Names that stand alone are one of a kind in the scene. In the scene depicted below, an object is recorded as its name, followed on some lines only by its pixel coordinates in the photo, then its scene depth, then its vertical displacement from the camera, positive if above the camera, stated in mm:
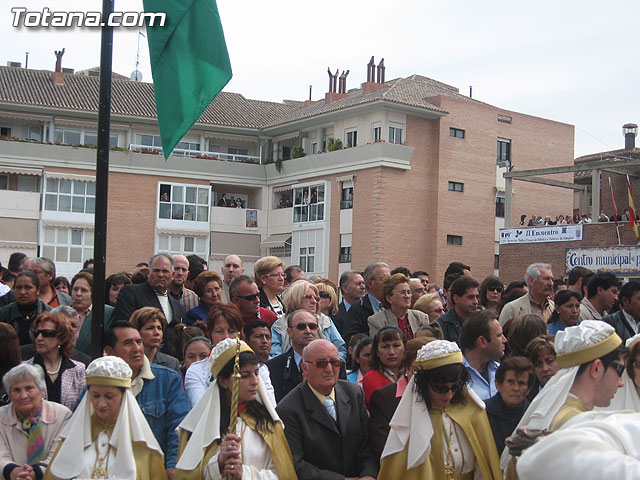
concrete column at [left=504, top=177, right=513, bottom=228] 37656 +2893
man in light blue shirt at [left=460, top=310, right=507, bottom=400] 6594 -662
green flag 6570 +1557
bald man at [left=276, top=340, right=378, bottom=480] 5840 -1162
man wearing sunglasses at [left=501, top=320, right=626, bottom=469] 3977 -524
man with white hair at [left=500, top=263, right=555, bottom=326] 9203 -355
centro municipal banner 31125 +346
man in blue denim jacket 5863 -966
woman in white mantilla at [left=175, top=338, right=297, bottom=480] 5266 -1119
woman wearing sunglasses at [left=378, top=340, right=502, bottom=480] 5453 -1112
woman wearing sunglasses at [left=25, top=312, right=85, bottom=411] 6305 -848
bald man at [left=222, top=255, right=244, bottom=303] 10414 -181
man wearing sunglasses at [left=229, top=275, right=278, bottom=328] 8266 -397
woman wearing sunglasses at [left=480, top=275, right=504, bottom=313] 9836 -336
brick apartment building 43156 +4324
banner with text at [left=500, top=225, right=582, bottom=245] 35781 +1403
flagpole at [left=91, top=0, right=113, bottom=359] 5773 +452
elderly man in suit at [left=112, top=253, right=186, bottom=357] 8461 -435
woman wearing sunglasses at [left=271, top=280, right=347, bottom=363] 7988 -535
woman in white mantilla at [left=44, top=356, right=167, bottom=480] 5273 -1182
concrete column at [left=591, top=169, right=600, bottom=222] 33906 +3067
